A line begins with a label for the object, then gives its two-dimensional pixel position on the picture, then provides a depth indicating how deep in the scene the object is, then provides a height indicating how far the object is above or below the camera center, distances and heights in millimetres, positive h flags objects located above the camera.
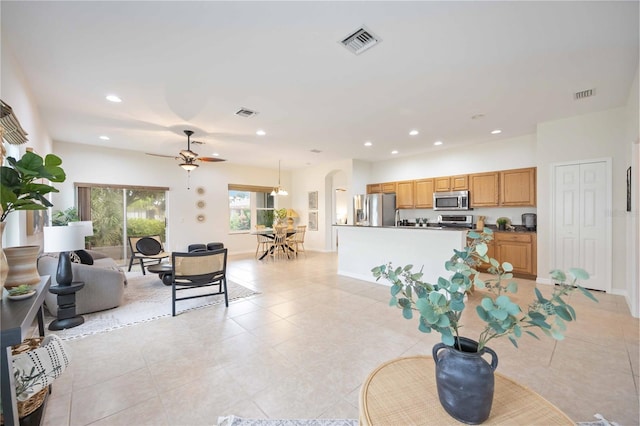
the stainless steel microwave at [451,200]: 6043 +211
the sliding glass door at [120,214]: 6062 -28
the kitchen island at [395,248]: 3969 -649
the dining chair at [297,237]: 7488 -761
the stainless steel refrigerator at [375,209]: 7121 +28
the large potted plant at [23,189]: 1420 +141
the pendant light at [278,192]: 7969 +583
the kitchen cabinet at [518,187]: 5199 +436
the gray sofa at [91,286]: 3301 -963
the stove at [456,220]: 6195 -266
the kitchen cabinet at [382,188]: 7461 +647
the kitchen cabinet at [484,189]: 5676 +442
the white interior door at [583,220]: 4090 -201
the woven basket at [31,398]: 1510 -1093
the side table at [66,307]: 2973 -1087
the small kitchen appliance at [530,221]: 5215 -251
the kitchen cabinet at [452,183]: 6137 +627
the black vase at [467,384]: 939 -629
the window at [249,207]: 8375 +149
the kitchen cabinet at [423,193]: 6691 +437
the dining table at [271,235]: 7248 -654
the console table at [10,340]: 1171 -554
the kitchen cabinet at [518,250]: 4910 -808
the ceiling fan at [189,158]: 4729 +990
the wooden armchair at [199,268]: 3371 -748
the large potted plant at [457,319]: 869 -387
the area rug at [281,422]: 1640 -1317
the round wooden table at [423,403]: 987 -782
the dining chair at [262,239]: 7452 -826
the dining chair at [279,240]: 7148 -785
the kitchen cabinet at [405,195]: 7047 +404
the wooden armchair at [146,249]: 5480 -763
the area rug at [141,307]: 2992 -1293
